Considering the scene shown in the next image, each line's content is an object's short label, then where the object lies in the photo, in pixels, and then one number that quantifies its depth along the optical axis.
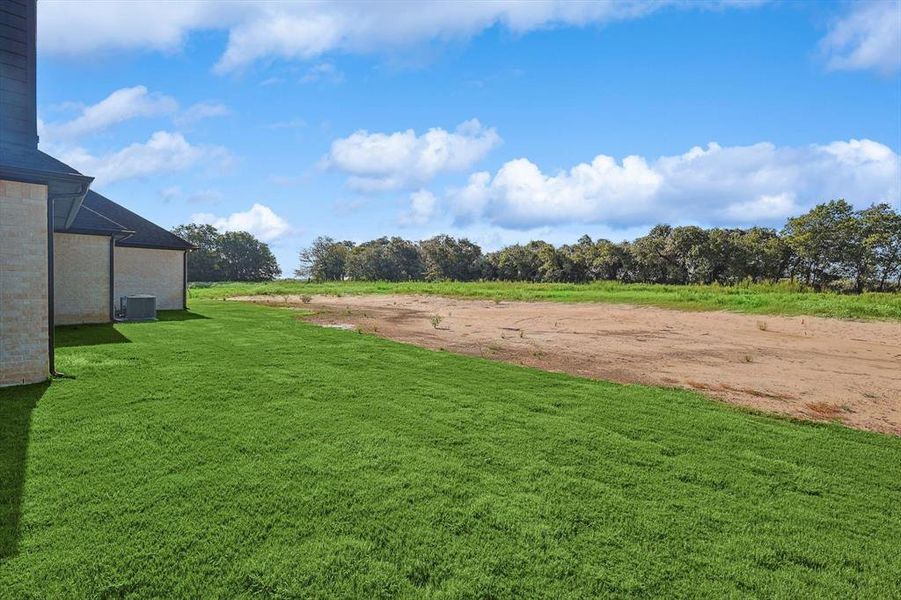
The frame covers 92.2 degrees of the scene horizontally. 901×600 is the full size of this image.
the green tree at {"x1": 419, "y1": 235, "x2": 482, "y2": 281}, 78.56
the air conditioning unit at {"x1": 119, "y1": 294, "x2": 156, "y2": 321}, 13.93
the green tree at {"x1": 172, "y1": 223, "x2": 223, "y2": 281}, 74.49
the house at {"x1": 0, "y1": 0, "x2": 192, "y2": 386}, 6.09
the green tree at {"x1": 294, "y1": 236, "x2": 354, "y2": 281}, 86.44
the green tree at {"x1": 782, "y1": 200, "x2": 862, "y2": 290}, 40.88
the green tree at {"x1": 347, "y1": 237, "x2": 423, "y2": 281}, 80.81
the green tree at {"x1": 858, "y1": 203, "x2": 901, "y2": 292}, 39.69
